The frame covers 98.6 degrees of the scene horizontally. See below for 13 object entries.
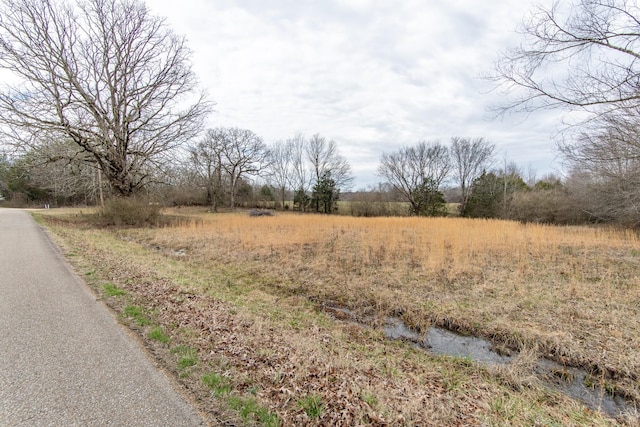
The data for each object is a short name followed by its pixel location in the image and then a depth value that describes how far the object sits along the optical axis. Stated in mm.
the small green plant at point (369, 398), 2500
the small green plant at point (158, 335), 3312
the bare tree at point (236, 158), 39697
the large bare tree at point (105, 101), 13922
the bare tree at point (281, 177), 48453
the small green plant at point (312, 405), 2344
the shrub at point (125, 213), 15852
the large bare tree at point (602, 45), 5805
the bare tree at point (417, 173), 36250
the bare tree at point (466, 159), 37594
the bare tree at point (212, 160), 38125
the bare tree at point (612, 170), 7547
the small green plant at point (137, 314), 3734
